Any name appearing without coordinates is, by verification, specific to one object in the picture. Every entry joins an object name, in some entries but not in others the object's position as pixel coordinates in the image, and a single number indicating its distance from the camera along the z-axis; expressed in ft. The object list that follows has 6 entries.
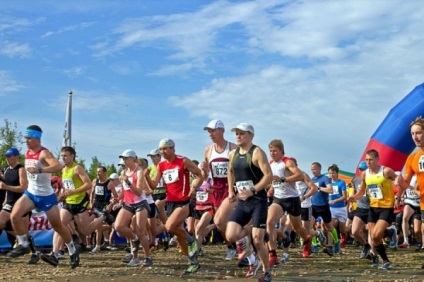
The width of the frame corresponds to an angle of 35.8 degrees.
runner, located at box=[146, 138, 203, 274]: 32.58
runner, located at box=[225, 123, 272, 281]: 26.73
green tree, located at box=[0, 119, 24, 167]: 122.83
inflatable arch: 65.16
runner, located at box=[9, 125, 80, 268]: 32.78
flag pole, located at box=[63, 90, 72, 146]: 106.73
